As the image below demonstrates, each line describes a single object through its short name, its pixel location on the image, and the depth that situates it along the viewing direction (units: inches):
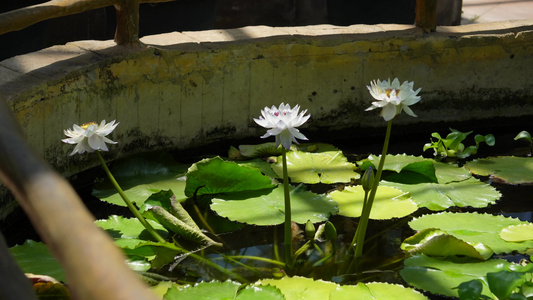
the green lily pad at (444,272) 161.9
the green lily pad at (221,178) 201.5
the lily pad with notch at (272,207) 190.1
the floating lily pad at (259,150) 241.6
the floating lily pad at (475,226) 181.2
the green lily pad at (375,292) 154.6
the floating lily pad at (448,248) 170.6
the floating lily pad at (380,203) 197.5
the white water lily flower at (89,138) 160.4
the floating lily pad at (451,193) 206.1
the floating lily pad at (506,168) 229.1
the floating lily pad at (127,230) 178.9
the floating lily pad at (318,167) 223.9
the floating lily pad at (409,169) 222.2
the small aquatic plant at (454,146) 246.5
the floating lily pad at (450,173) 224.8
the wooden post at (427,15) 277.1
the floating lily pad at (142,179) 208.1
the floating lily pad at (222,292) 151.6
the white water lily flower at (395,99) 157.5
